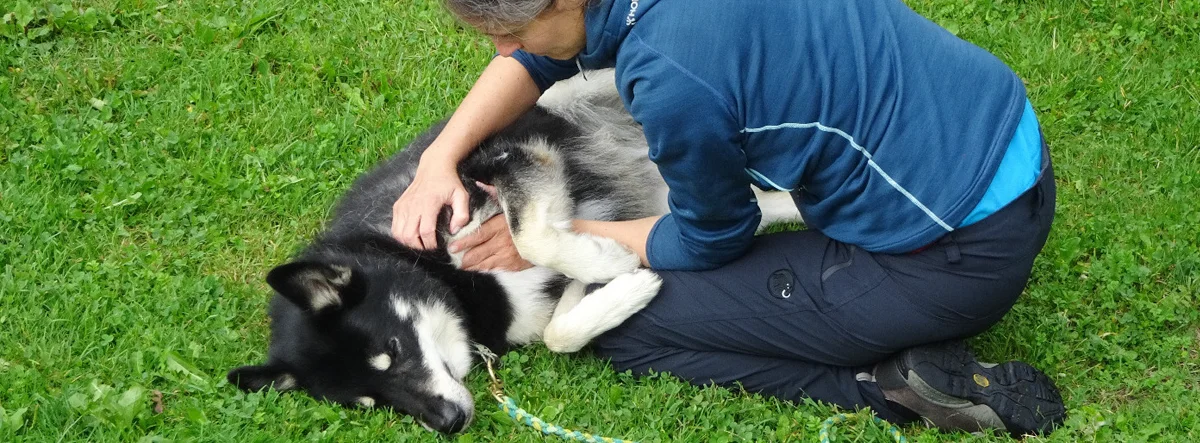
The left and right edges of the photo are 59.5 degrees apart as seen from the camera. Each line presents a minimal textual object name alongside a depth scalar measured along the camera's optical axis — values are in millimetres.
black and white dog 3283
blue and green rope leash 3061
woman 2408
